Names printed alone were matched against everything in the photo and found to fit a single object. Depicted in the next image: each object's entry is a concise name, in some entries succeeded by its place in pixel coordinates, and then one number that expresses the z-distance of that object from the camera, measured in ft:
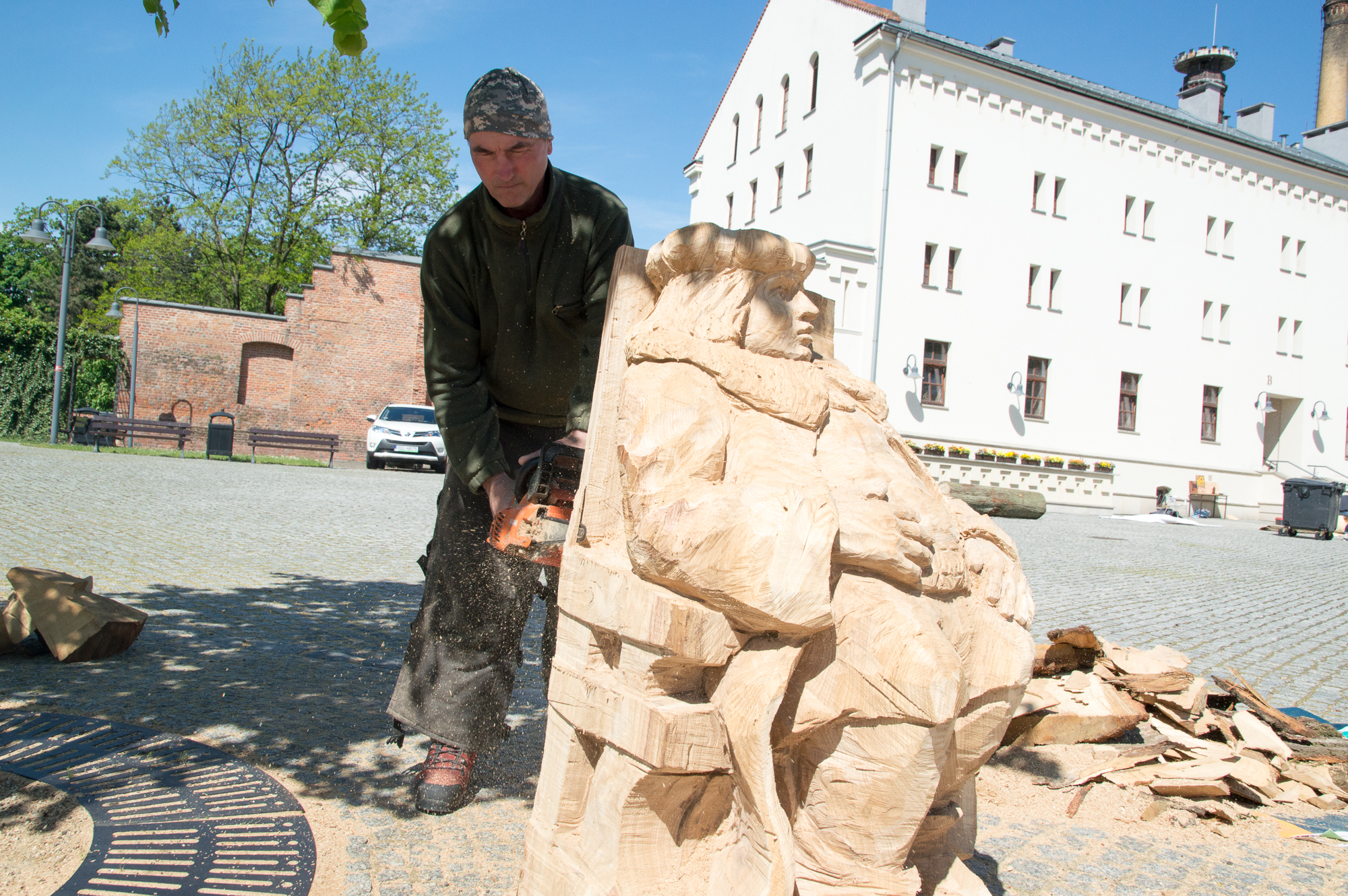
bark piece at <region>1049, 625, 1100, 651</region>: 13.57
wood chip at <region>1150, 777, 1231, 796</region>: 10.98
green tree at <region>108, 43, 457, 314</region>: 95.55
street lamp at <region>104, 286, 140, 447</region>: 72.43
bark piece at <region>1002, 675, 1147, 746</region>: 12.70
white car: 60.18
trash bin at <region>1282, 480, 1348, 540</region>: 58.95
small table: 76.54
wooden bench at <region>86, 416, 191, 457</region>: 60.54
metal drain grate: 7.57
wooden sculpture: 5.37
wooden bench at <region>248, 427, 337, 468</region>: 64.13
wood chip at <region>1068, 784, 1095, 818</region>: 10.48
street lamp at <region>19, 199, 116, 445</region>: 53.93
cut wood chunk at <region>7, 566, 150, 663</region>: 13.25
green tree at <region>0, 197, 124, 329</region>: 152.76
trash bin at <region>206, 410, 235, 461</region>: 57.98
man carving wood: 8.43
